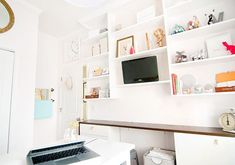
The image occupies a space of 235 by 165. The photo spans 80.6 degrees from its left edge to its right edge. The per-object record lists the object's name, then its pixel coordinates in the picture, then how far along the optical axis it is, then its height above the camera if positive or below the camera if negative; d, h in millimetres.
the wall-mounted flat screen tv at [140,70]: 2201 +443
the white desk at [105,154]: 918 -410
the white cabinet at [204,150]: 1401 -601
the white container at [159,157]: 1789 -817
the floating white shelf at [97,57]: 2748 +866
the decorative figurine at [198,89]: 1822 +70
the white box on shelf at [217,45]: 1727 +629
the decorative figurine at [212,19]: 1812 +974
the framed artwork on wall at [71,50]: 3453 +1257
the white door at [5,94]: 2008 +118
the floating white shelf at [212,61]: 1659 +429
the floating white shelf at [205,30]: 1716 +851
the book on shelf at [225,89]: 1582 +52
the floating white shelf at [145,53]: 2151 +717
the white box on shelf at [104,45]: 2732 +1053
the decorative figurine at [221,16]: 1773 +985
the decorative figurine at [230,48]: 1632 +540
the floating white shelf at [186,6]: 1906 +1255
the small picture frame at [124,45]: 2479 +944
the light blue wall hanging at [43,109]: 3004 -198
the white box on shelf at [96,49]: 2859 +1023
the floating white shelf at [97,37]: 2787 +1279
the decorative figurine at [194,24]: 1926 +989
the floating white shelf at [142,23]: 2150 +1211
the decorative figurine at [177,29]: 1987 +952
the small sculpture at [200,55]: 1851 +527
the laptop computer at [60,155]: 890 -385
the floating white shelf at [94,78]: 2674 +426
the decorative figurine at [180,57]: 1957 +538
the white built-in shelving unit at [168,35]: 1833 +859
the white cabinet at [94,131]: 2357 -574
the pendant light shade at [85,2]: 1070 +749
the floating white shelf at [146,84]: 2064 +211
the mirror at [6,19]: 2073 +1258
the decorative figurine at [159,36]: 2196 +959
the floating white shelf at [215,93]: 1617 +3
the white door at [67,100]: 3299 -19
